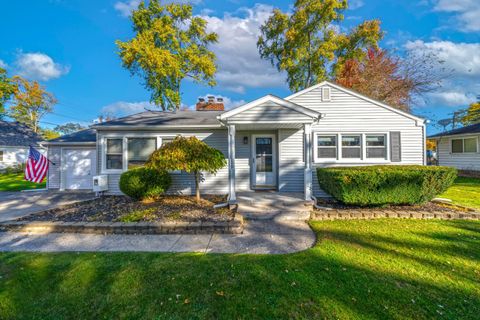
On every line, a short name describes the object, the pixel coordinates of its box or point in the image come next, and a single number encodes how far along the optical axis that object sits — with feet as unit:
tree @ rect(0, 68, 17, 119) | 55.16
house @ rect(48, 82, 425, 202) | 27.55
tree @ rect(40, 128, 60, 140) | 121.51
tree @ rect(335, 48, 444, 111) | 53.26
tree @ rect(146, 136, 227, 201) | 21.35
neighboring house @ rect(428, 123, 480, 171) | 45.08
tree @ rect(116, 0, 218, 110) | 54.70
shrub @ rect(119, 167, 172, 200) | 23.79
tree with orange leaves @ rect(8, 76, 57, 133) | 96.22
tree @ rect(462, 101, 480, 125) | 87.68
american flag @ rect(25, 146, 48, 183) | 28.58
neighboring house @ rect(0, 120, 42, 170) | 66.90
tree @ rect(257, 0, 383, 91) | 53.78
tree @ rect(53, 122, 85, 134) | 199.62
